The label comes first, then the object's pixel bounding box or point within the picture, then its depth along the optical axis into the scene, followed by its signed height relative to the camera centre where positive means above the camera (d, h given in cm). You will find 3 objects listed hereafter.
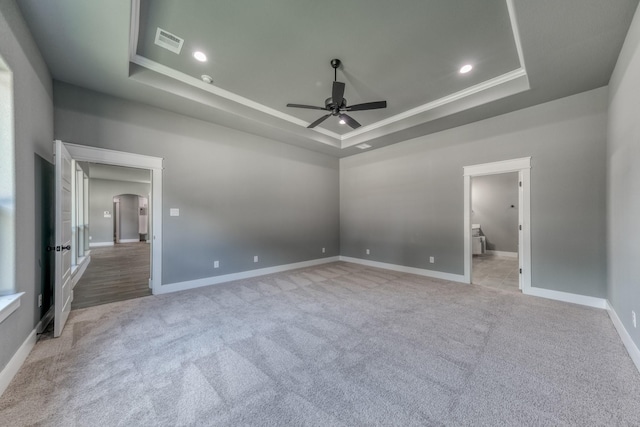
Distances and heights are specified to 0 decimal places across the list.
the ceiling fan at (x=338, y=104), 279 +133
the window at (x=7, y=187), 182 +20
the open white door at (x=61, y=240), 243 -29
